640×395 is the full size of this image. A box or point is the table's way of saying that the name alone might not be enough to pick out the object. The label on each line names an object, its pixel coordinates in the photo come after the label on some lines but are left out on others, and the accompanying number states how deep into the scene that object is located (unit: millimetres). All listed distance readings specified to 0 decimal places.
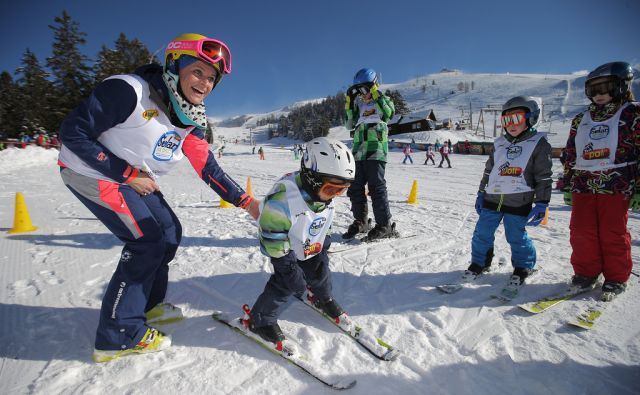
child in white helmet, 2432
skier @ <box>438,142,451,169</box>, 21547
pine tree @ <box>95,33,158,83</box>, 35438
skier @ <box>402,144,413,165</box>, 24381
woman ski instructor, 2117
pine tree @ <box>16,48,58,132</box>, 32906
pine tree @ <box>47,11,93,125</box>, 34156
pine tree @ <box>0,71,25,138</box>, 36438
